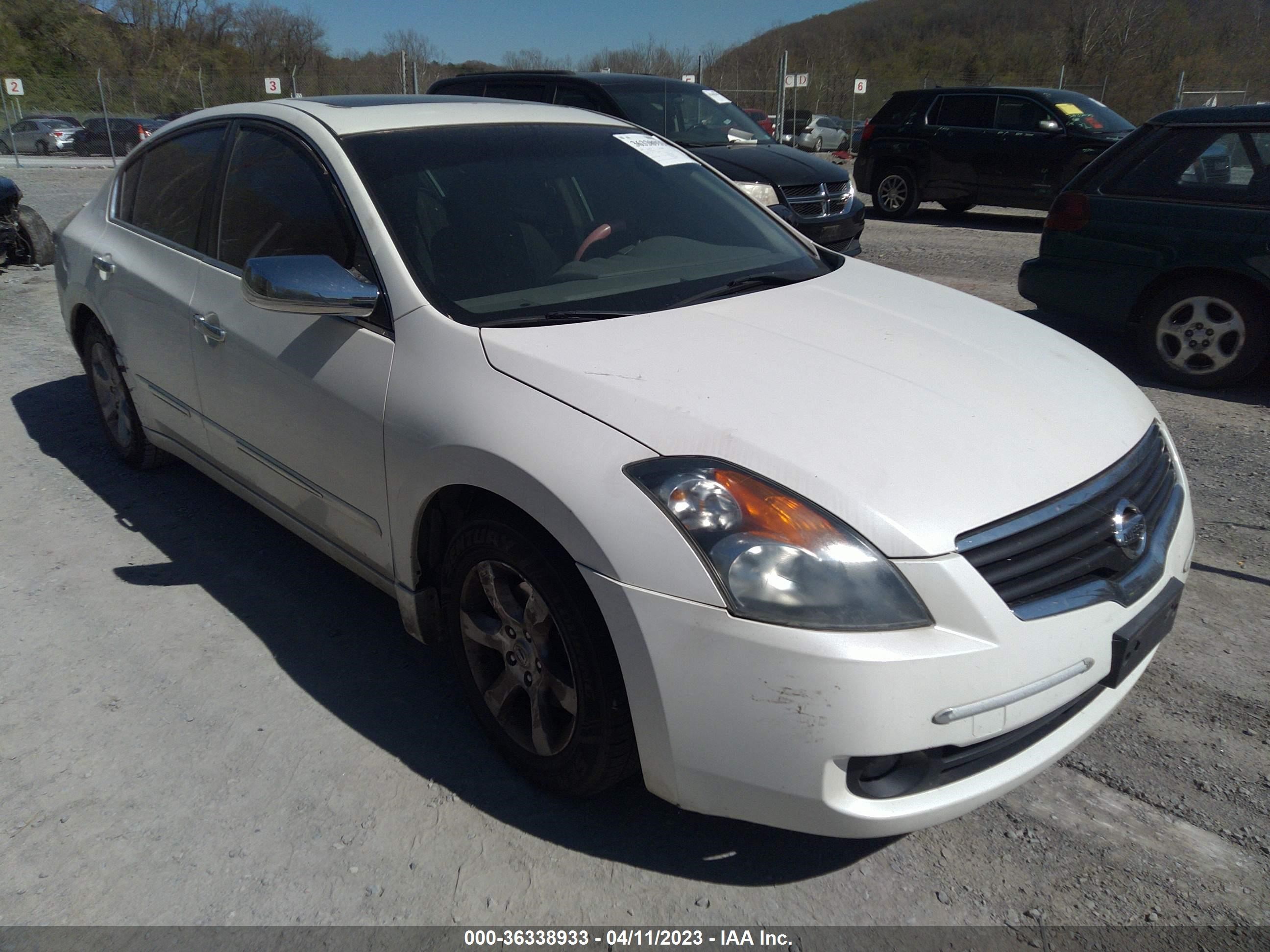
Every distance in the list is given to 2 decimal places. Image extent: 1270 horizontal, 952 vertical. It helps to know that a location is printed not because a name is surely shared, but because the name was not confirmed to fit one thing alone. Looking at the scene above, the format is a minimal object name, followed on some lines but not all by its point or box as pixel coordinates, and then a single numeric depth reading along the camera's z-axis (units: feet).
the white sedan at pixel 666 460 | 6.29
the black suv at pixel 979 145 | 39.93
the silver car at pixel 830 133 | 97.81
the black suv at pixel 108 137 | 90.22
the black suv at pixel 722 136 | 28.84
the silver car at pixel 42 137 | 88.63
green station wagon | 17.98
